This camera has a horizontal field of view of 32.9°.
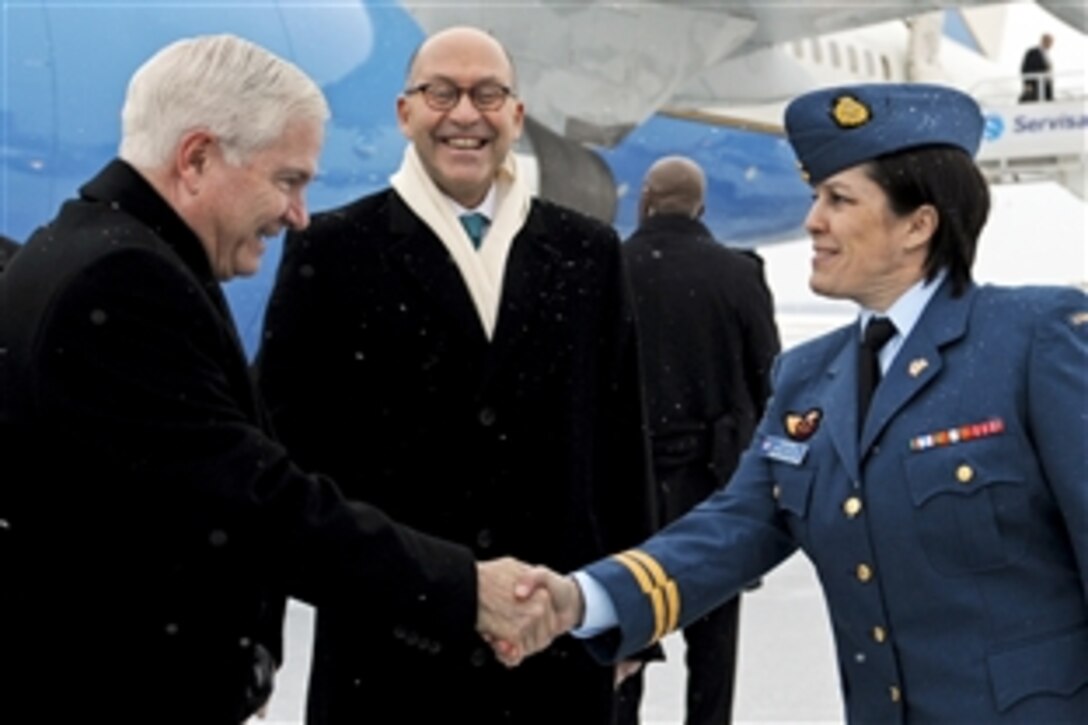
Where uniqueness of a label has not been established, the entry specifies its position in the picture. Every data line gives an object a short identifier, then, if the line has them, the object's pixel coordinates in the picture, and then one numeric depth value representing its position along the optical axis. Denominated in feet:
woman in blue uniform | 6.84
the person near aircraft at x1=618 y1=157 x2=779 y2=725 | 15.47
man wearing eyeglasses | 9.39
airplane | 24.95
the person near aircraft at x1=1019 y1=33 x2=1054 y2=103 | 67.46
